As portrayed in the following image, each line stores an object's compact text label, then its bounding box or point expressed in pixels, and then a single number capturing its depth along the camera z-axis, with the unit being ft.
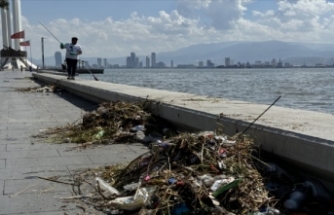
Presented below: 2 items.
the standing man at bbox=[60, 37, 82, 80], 51.96
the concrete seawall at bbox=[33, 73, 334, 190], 11.28
